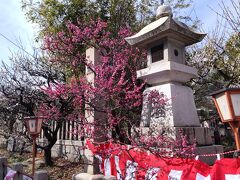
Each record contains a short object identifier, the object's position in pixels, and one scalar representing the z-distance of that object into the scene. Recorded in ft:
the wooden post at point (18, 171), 14.87
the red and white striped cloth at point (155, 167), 11.02
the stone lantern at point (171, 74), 17.22
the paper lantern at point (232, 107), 9.18
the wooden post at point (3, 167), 18.19
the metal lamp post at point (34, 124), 20.33
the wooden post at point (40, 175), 11.47
